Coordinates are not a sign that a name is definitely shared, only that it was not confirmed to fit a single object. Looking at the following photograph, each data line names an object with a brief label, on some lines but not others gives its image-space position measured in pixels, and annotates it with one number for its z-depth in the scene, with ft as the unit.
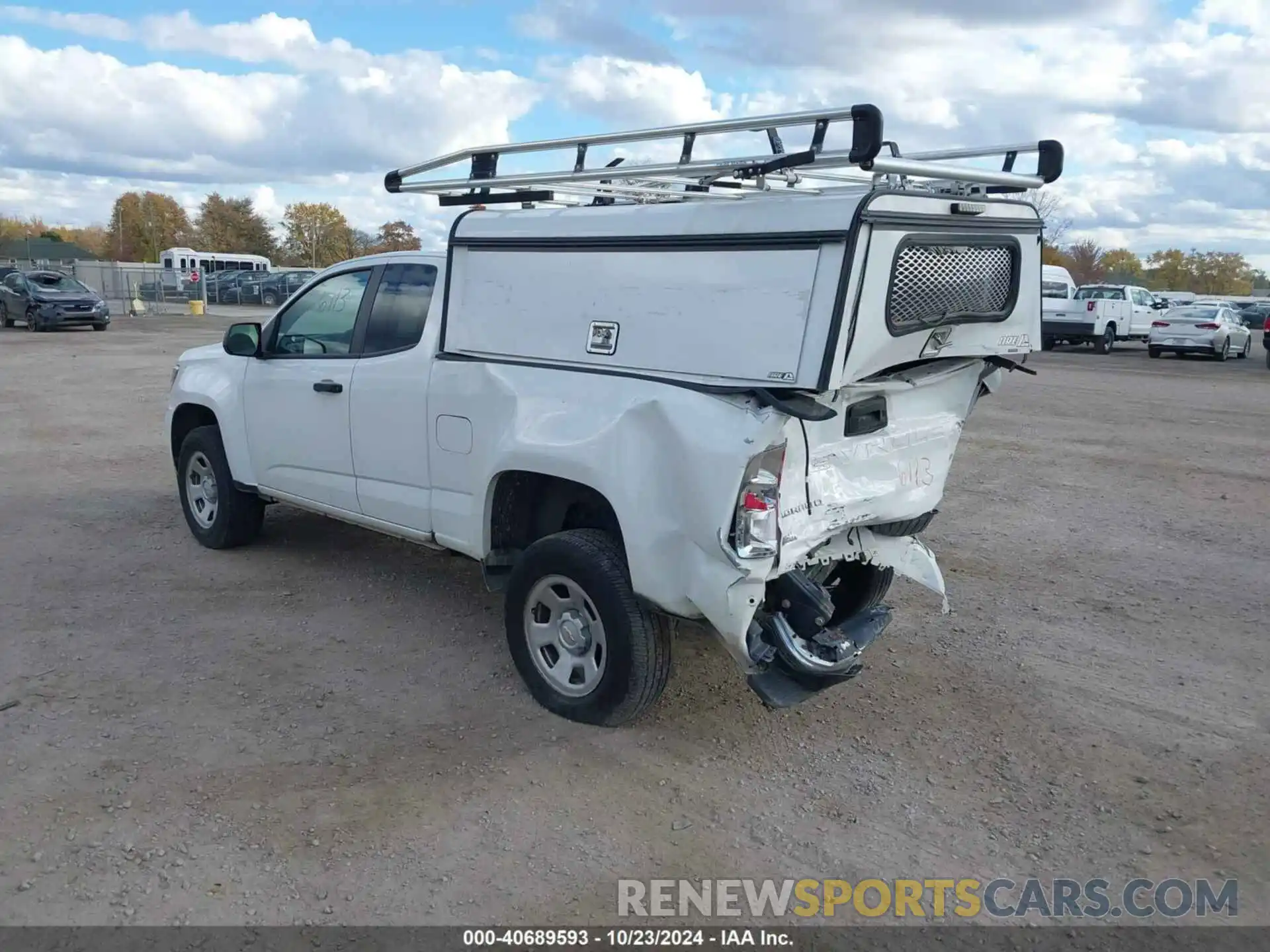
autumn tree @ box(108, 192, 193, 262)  292.61
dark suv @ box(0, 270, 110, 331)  89.40
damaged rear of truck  12.21
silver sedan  85.35
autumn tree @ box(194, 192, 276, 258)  267.59
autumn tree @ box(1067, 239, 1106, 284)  260.42
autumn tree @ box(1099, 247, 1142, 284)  263.70
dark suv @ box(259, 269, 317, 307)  133.18
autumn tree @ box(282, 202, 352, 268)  245.65
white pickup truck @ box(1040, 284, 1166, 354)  88.79
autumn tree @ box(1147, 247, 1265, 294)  322.96
